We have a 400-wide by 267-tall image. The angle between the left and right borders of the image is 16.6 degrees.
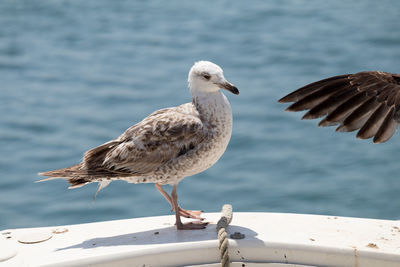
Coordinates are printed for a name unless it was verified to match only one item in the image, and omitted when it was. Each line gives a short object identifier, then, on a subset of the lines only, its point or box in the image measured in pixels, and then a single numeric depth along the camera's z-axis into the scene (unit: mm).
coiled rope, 5703
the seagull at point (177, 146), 6309
